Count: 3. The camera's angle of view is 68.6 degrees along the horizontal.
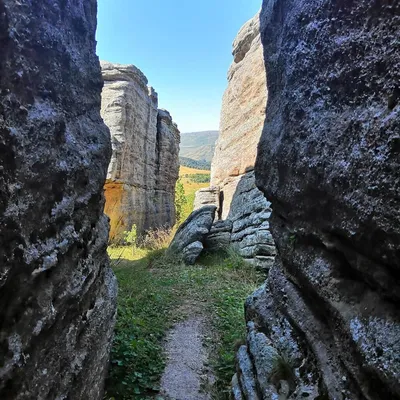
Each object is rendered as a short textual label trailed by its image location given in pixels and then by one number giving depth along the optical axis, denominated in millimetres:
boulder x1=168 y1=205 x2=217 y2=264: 8195
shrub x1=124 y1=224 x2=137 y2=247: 10666
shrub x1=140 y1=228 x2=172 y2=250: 10672
